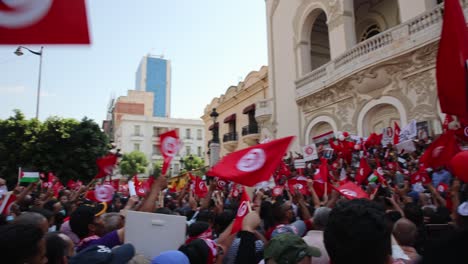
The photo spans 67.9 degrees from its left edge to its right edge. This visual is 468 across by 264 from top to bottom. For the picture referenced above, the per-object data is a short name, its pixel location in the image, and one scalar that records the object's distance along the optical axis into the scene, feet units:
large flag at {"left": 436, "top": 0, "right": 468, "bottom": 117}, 10.85
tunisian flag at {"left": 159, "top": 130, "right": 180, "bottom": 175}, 18.42
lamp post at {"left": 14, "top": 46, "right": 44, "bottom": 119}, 80.82
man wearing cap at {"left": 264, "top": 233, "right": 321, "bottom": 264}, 6.47
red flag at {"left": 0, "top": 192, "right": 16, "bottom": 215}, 13.12
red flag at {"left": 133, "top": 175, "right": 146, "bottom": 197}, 30.47
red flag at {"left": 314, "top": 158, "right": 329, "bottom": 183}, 20.21
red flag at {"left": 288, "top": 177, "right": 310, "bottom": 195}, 22.59
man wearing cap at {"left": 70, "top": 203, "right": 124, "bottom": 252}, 11.02
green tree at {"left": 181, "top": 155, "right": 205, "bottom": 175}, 168.96
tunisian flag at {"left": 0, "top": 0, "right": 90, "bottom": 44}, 5.97
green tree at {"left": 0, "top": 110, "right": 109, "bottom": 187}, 76.43
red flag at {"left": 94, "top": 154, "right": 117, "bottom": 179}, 30.19
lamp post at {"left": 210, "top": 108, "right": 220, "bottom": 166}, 59.15
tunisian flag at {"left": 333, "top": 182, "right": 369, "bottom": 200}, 13.88
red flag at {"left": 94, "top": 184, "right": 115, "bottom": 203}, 23.13
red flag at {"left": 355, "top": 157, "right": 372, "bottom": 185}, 24.39
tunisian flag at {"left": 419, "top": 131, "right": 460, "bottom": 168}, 17.60
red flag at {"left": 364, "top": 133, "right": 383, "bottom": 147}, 36.35
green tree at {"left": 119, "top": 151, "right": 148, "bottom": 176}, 170.60
